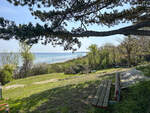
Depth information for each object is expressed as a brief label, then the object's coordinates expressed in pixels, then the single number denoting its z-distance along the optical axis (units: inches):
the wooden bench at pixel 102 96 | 100.0
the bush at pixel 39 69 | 681.0
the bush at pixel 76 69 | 577.7
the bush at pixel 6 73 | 509.4
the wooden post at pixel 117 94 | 102.9
